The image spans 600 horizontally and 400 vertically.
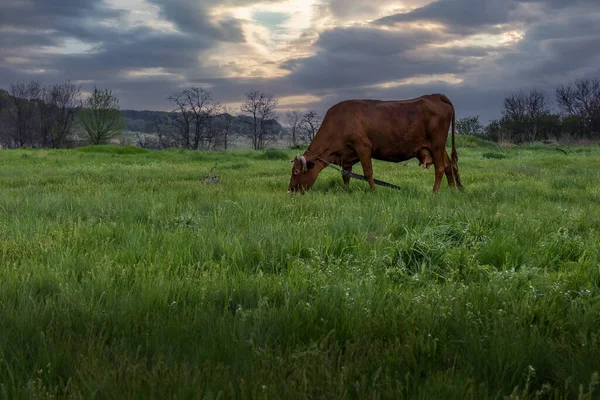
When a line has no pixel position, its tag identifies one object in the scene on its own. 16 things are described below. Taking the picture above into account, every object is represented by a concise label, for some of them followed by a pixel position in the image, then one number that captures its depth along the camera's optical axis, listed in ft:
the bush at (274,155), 79.15
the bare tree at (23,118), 300.40
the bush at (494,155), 77.75
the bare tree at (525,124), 222.89
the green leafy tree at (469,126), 223.51
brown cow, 31.96
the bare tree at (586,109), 219.82
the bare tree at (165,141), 317.01
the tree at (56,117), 293.84
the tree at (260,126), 287.65
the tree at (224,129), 315.37
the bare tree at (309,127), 275.00
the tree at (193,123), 268.62
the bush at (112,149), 103.86
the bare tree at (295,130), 309.01
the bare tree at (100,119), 255.70
